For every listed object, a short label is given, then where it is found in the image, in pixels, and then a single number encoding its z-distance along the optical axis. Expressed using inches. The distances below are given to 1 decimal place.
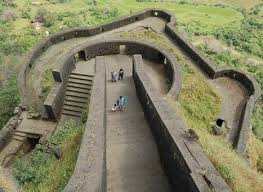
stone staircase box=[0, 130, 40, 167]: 571.2
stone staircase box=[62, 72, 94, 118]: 640.4
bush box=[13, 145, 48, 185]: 445.7
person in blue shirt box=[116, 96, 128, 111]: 561.0
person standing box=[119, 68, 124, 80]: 659.4
